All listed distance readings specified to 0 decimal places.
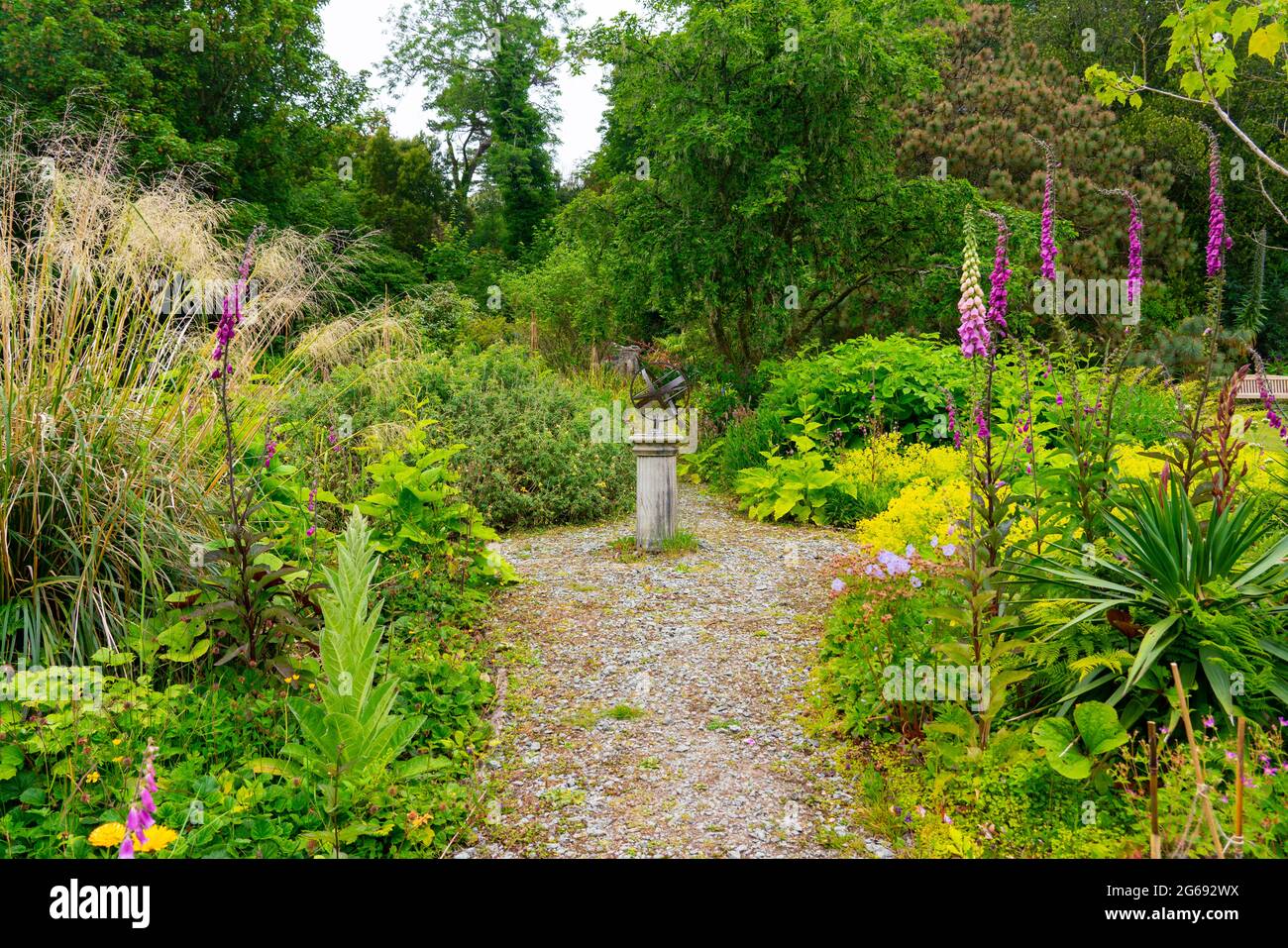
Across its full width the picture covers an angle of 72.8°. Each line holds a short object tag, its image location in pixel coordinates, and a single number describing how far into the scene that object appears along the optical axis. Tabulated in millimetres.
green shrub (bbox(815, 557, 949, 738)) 3312
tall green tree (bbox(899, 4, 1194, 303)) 15781
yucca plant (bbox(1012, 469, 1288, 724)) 2598
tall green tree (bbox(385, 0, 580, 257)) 24609
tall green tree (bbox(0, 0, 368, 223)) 15180
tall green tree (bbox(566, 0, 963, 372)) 9164
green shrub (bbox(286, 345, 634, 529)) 6824
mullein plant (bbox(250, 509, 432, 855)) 2230
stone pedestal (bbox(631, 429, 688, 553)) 6047
